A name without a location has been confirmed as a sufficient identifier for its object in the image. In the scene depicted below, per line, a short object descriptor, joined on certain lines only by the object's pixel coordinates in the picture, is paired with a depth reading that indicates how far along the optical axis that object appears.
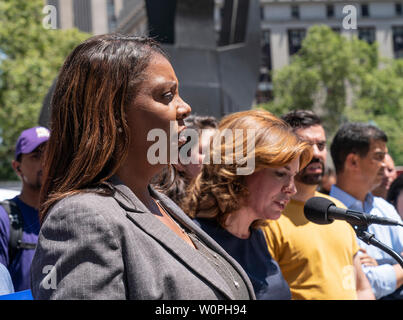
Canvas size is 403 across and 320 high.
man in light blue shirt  2.78
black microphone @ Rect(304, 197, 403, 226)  1.78
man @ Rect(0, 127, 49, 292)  2.84
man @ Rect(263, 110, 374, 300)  2.57
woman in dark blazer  1.19
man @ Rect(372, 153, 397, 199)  4.86
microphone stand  1.73
